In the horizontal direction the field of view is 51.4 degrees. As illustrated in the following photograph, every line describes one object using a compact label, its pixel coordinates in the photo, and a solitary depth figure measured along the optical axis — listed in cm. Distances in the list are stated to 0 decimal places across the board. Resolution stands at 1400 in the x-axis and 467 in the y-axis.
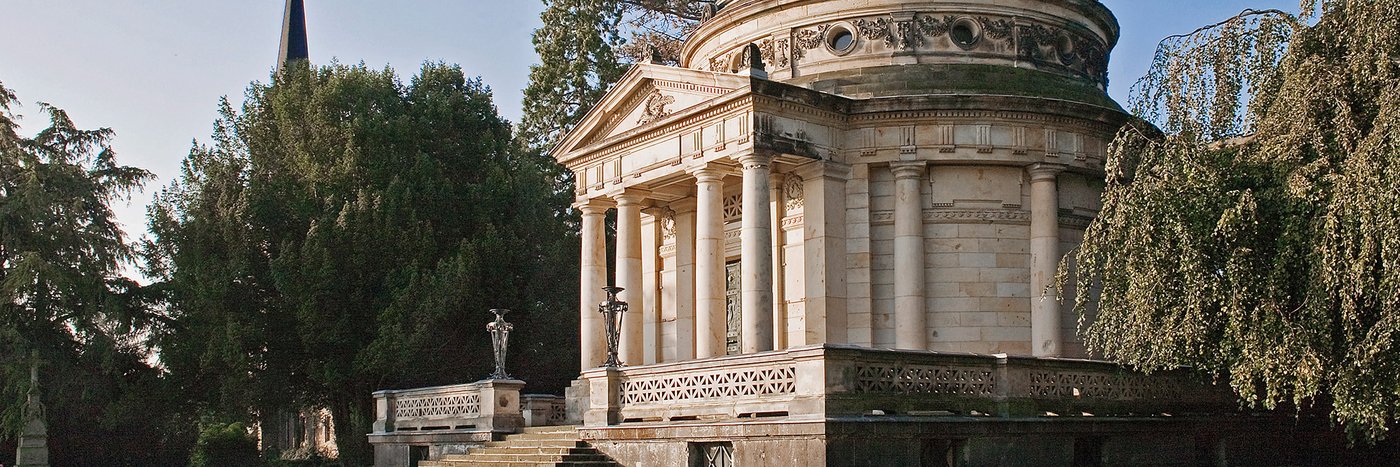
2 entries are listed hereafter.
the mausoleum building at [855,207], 1953
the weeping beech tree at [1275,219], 1527
